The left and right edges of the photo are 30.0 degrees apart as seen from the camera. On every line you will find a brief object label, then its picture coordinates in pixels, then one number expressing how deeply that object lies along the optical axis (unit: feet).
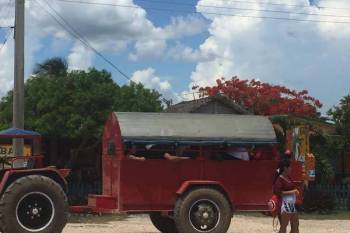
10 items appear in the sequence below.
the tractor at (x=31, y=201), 37.70
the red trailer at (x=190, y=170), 40.75
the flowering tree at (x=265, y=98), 134.22
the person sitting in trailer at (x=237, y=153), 43.19
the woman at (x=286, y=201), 38.11
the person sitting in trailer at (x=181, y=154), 41.86
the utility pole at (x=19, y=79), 58.65
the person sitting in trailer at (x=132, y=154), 40.70
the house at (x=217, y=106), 98.58
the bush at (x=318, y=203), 72.54
